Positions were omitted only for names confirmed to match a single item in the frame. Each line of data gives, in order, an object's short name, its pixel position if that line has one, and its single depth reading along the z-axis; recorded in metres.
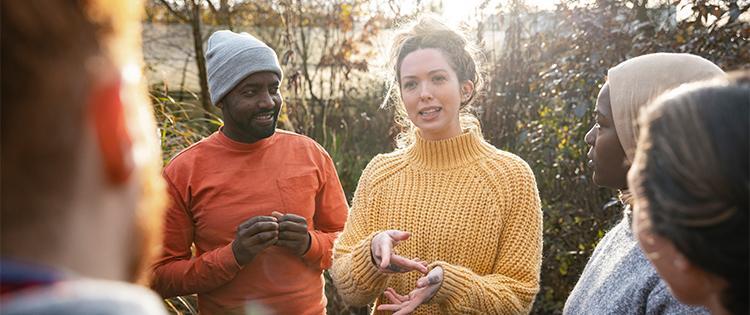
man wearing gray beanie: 3.01
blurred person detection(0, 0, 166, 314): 0.76
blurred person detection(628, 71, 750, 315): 1.14
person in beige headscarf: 2.13
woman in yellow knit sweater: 2.64
